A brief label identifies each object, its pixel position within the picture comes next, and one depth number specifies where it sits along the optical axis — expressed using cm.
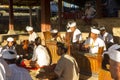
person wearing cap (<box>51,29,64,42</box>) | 562
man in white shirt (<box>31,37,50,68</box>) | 465
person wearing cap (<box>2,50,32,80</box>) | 256
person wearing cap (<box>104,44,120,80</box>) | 129
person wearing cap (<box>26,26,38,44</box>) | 658
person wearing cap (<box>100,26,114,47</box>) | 610
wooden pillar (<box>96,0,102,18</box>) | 900
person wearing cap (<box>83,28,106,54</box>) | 481
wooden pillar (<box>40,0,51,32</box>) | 813
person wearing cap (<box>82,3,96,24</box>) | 910
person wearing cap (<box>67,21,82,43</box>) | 565
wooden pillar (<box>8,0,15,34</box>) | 1126
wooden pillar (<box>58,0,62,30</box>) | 1054
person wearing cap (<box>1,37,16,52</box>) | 573
